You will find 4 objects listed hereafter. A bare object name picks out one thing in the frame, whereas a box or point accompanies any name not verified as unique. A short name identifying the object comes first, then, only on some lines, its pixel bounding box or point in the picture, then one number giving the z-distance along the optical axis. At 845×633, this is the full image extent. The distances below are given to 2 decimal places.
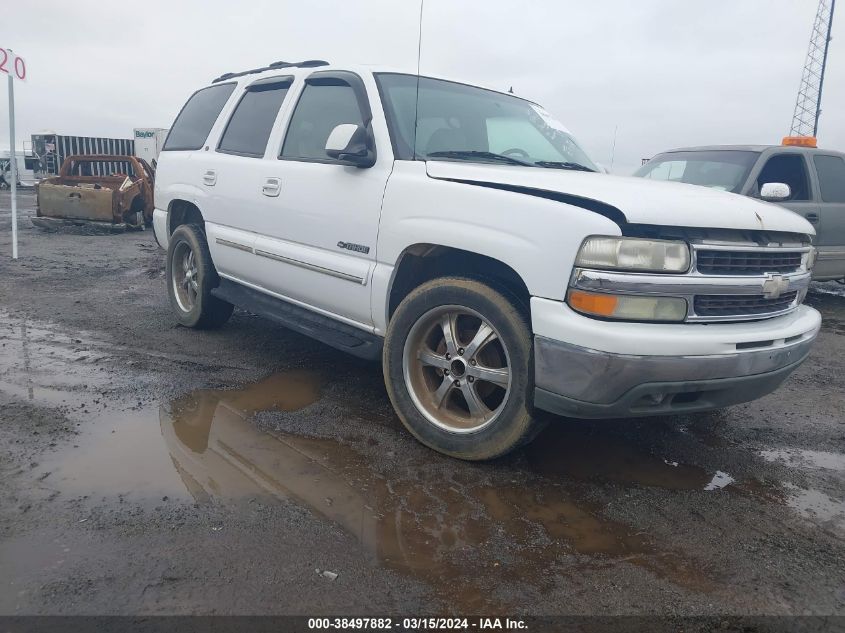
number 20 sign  8.19
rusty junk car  12.66
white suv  2.71
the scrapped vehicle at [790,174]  7.03
